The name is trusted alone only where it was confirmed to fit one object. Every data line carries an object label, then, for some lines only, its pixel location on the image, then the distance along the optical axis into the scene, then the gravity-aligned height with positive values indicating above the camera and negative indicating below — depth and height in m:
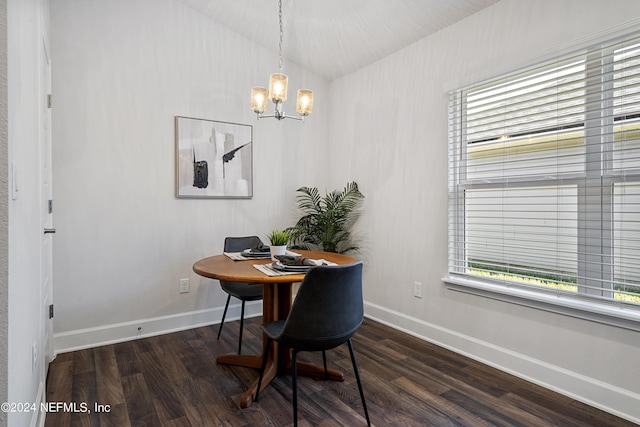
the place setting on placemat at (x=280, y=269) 2.00 -0.33
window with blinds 2.01 +0.22
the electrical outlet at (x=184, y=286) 3.28 -0.67
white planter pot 2.41 -0.26
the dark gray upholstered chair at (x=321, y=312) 1.70 -0.48
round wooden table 2.09 -0.65
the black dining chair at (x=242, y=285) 2.71 -0.57
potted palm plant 3.73 -0.08
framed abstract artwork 3.24 +0.49
